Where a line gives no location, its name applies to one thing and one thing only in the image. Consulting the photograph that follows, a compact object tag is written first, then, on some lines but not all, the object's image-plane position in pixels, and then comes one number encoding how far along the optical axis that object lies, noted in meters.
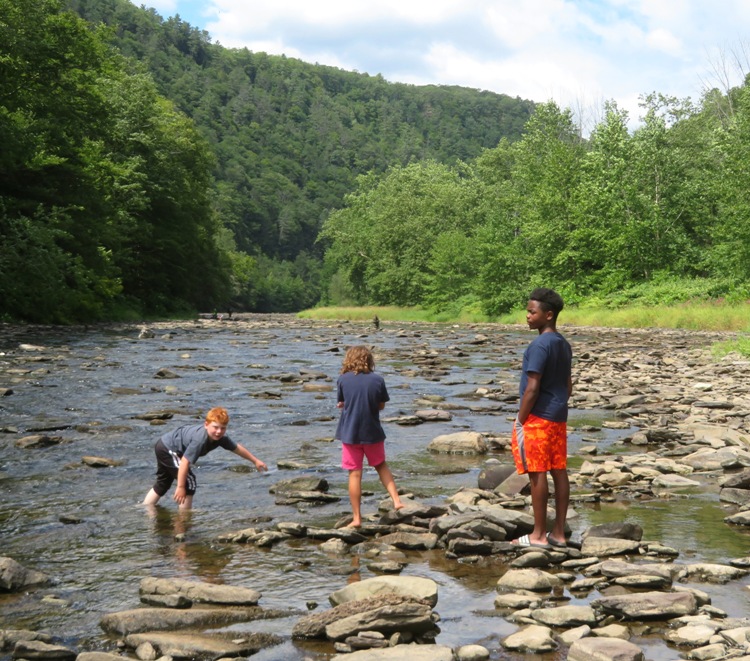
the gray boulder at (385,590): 6.04
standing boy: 7.58
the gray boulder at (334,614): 5.53
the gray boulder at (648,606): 5.68
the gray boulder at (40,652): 5.09
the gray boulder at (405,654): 4.95
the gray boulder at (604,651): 4.86
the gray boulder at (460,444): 12.35
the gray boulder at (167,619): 5.67
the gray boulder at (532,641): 5.17
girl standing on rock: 8.80
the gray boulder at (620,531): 7.44
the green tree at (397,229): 96.50
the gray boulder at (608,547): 7.11
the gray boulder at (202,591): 6.17
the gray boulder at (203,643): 5.20
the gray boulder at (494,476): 9.97
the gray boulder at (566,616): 5.57
